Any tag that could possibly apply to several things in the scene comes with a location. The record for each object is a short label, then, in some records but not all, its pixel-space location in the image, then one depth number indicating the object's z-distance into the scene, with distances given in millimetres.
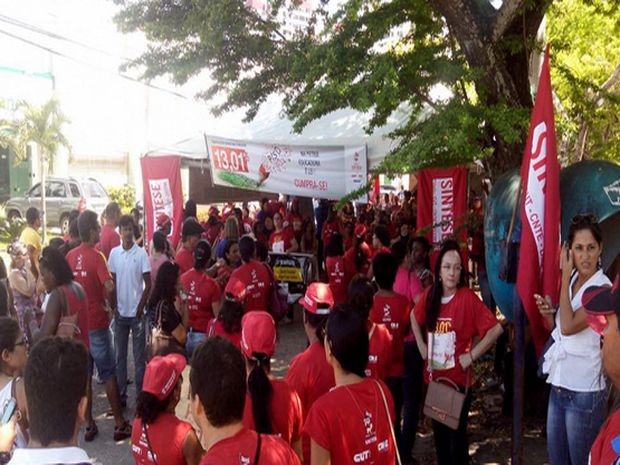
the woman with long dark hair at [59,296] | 5137
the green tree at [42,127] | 23000
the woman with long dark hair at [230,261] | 7333
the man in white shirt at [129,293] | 6516
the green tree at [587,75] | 6199
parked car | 23797
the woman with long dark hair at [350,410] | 2701
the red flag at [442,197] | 7289
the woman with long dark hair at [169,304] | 4664
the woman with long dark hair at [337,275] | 7598
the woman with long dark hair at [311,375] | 3469
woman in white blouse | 3537
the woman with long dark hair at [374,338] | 4203
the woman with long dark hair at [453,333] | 4312
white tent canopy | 8047
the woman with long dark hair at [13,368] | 3213
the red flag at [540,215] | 4062
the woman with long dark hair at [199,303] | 6016
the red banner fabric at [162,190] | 9213
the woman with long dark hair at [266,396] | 3055
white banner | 8266
